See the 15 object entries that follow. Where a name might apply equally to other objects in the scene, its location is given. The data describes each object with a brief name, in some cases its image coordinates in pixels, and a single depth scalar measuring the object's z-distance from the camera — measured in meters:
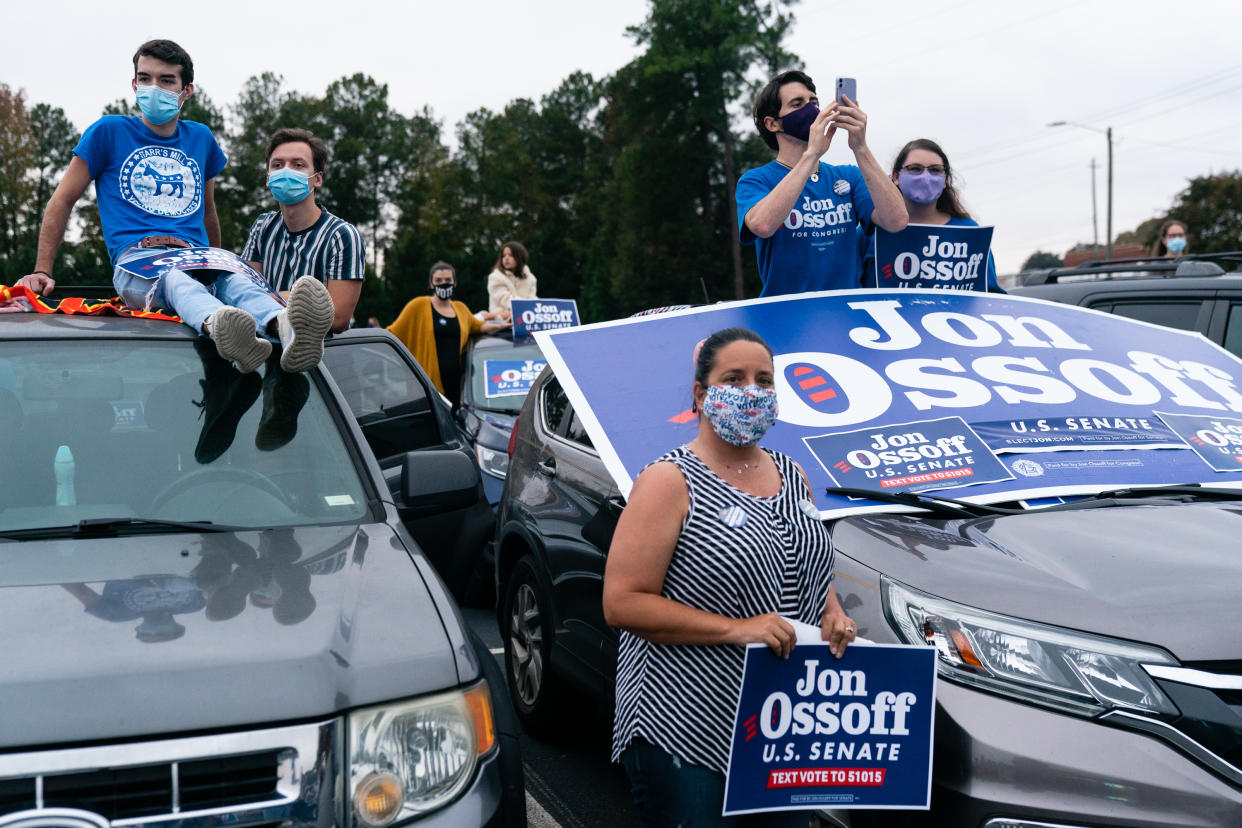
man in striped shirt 5.23
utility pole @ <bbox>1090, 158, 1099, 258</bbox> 63.03
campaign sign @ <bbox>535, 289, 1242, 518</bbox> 3.38
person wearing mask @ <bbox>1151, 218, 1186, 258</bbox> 9.55
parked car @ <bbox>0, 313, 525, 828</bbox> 2.09
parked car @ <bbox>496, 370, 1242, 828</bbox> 2.38
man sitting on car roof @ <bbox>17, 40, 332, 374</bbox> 4.45
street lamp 44.44
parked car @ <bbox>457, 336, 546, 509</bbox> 7.86
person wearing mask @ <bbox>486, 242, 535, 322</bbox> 11.09
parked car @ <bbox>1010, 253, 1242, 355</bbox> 6.02
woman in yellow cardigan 9.68
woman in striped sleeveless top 2.44
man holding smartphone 4.67
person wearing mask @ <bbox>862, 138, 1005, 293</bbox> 4.84
